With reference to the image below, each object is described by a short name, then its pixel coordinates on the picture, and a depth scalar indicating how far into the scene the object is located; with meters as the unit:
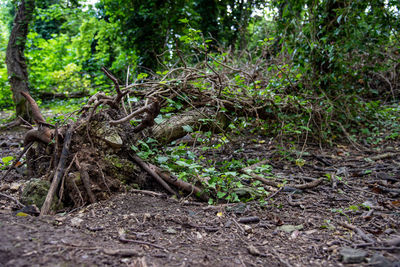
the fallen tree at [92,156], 2.04
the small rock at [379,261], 1.25
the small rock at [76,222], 1.66
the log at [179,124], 2.73
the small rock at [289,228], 1.80
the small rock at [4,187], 2.32
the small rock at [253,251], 1.48
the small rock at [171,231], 1.69
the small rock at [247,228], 1.77
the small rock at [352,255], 1.34
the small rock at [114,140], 2.20
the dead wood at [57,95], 8.32
